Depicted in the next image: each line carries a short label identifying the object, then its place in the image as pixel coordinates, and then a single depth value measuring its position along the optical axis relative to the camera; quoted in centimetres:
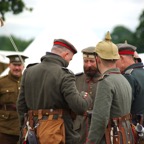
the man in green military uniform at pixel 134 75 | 1079
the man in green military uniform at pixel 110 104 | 901
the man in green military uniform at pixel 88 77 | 1216
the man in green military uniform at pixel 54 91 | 1008
